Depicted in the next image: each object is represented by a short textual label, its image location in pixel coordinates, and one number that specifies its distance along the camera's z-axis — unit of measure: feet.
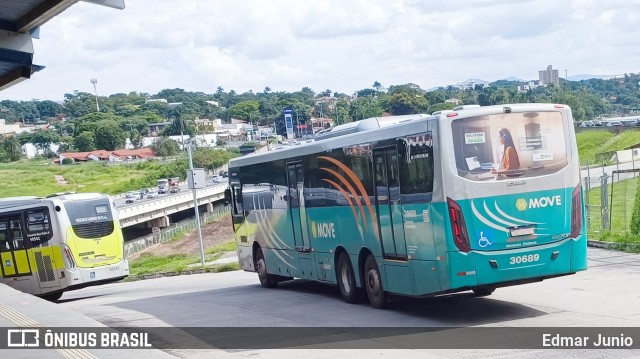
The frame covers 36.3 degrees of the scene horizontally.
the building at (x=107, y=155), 464.65
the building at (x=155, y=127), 602.36
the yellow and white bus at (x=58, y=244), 93.04
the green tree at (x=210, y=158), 368.68
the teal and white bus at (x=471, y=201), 47.37
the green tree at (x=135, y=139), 535.60
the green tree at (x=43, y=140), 528.38
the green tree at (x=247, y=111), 513.45
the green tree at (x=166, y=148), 479.41
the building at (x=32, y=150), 526.62
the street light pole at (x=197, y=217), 121.29
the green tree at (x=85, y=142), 500.33
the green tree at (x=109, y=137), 507.14
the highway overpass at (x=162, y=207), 251.80
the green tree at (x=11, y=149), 488.85
